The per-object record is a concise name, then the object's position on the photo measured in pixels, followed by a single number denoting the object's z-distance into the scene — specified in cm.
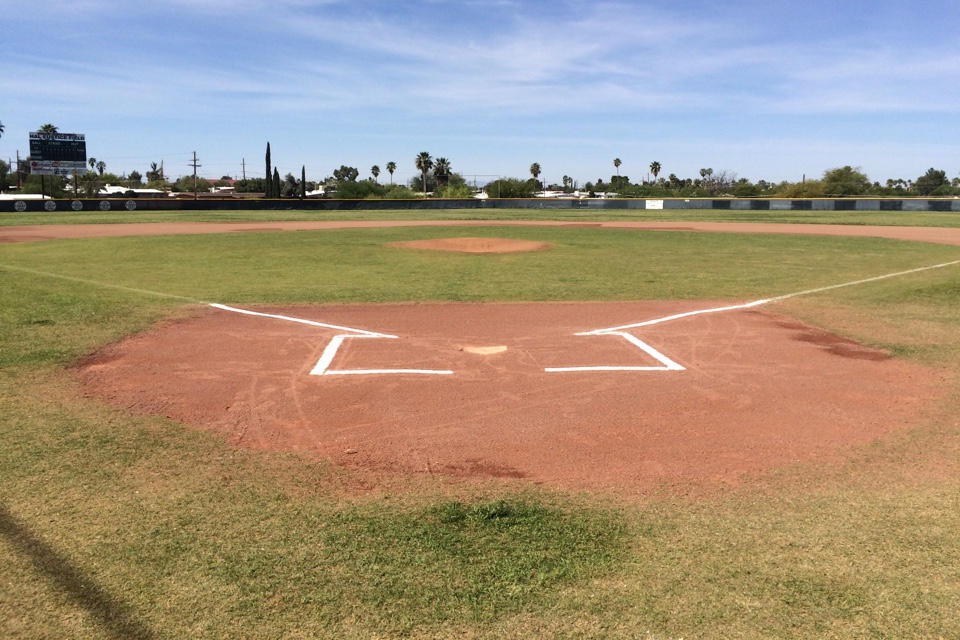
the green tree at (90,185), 9587
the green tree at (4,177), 9923
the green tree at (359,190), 8062
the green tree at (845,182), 8200
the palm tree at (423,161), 12938
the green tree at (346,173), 18561
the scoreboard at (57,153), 5762
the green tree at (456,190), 8319
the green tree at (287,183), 9488
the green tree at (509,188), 9288
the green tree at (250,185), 12589
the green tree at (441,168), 13511
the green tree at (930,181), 11972
